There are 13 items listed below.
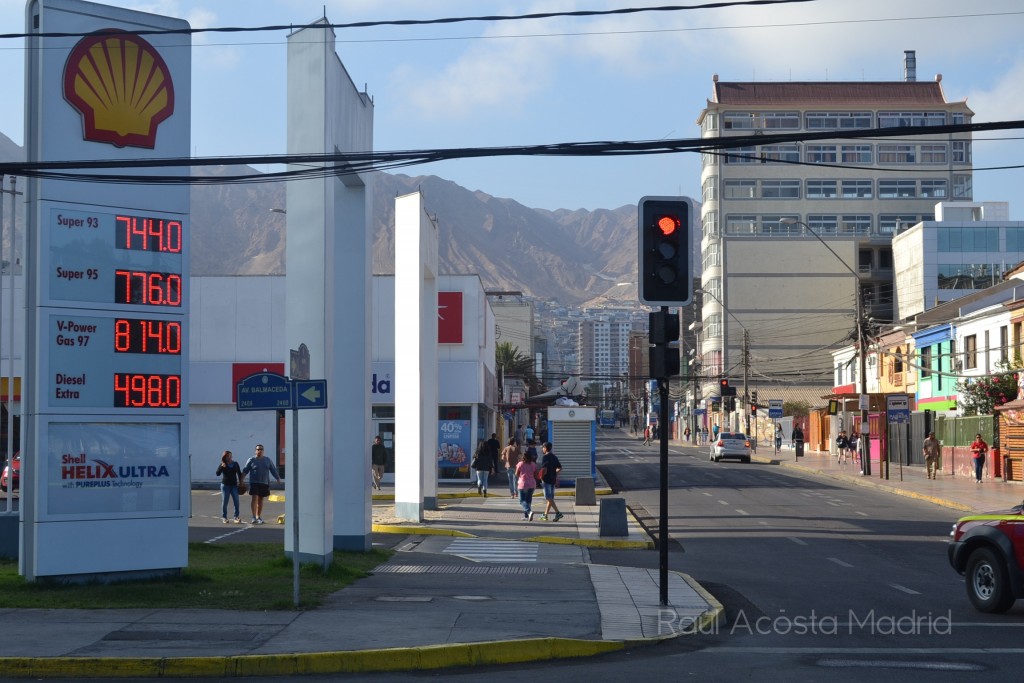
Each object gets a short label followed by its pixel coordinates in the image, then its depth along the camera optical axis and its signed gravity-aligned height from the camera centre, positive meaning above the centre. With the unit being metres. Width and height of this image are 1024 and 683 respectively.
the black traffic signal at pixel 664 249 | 13.47 +1.65
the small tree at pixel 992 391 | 47.00 -0.08
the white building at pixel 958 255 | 89.56 +10.42
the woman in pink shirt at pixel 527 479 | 26.89 -2.07
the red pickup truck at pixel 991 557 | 12.91 -1.94
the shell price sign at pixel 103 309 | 14.19 +1.05
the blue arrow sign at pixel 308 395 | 13.12 -0.04
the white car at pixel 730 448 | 63.59 -3.19
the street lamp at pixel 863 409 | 46.72 -0.77
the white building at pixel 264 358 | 43.81 +1.25
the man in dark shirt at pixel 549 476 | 27.58 -2.03
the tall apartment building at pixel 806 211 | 103.38 +17.35
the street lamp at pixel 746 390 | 76.75 -0.01
